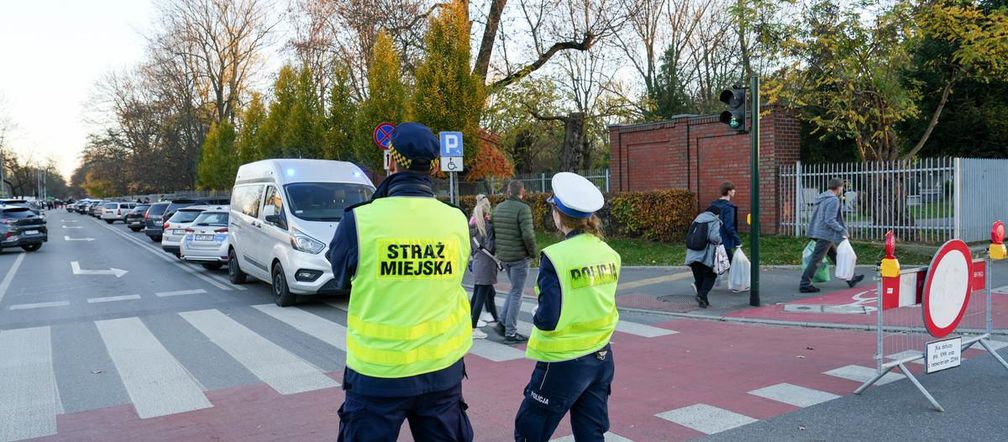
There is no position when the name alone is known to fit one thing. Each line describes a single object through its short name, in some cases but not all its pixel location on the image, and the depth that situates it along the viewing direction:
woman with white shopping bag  9.66
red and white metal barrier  5.23
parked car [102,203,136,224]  47.09
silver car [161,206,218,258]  19.20
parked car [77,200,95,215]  72.72
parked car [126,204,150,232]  35.06
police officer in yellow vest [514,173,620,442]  3.26
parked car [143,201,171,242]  26.83
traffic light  10.05
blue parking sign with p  13.30
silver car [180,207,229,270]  15.34
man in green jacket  7.73
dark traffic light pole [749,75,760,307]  9.81
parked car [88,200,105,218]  56.67
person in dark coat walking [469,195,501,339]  8.10
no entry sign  5.27
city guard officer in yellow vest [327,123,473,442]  2.68
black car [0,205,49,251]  21.34
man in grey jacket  10.42
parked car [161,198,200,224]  24.30
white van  10.16
